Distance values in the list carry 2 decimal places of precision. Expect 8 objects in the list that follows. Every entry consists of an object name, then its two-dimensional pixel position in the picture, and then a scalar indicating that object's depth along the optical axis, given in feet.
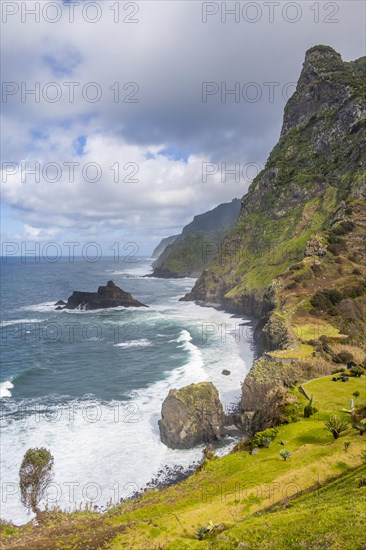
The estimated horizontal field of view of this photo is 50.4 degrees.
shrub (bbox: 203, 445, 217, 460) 105.85
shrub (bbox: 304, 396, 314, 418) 112.98
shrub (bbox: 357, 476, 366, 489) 64.64
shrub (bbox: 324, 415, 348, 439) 96.53
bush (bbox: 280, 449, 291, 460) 90.07
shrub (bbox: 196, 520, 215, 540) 65.55
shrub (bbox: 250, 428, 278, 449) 101.33
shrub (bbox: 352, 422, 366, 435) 94.27
